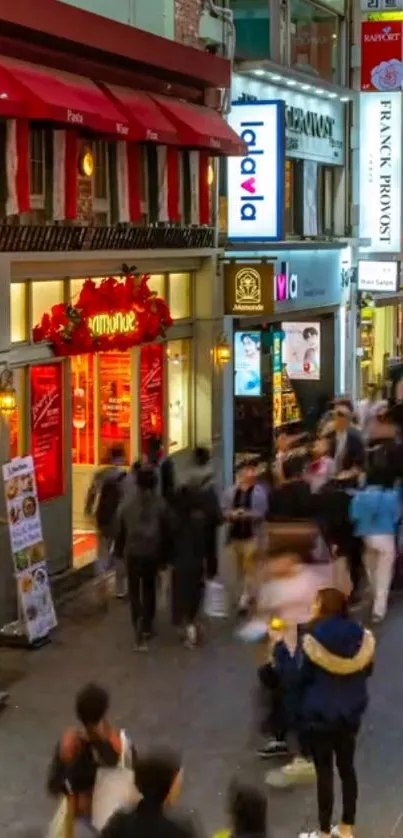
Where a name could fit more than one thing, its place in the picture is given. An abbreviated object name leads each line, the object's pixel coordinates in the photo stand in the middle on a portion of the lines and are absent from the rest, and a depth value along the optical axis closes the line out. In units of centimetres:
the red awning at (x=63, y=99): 1249
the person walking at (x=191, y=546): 1242
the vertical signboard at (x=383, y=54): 2462
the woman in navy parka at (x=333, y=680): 793
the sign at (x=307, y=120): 2009
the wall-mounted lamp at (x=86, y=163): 1463
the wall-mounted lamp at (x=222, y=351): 1862
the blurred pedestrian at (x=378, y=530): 1302
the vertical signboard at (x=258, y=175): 1925
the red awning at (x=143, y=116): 1471
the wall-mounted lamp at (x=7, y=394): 1304
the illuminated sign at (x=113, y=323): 1523
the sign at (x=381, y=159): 2545
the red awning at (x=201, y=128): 1609
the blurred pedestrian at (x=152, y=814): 522
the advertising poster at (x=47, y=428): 1441
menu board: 1257
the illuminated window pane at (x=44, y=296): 1428
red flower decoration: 1444
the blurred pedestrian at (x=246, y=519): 1337
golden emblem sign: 1858
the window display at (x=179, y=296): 1806
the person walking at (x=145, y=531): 1231
